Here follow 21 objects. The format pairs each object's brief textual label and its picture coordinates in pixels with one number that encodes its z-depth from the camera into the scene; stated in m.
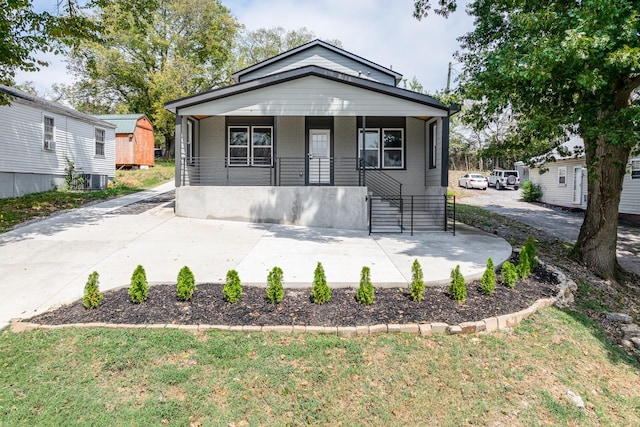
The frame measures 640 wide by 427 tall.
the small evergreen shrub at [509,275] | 5.43
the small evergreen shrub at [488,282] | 5.05
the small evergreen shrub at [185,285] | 4.63
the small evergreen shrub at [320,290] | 4.66
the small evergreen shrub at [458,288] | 4.78
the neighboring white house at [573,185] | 15.63
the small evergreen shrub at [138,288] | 4.56
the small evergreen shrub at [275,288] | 4.64
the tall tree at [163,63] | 28.50
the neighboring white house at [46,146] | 13.41
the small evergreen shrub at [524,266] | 5.93
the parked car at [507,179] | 29.22
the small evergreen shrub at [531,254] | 6.41
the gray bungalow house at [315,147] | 10.97
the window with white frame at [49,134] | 15.27
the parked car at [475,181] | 28.42
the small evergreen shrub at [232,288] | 4.63
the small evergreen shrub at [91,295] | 4.41
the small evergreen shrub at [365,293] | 4.64
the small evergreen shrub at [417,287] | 4.79
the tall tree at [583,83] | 5.62
